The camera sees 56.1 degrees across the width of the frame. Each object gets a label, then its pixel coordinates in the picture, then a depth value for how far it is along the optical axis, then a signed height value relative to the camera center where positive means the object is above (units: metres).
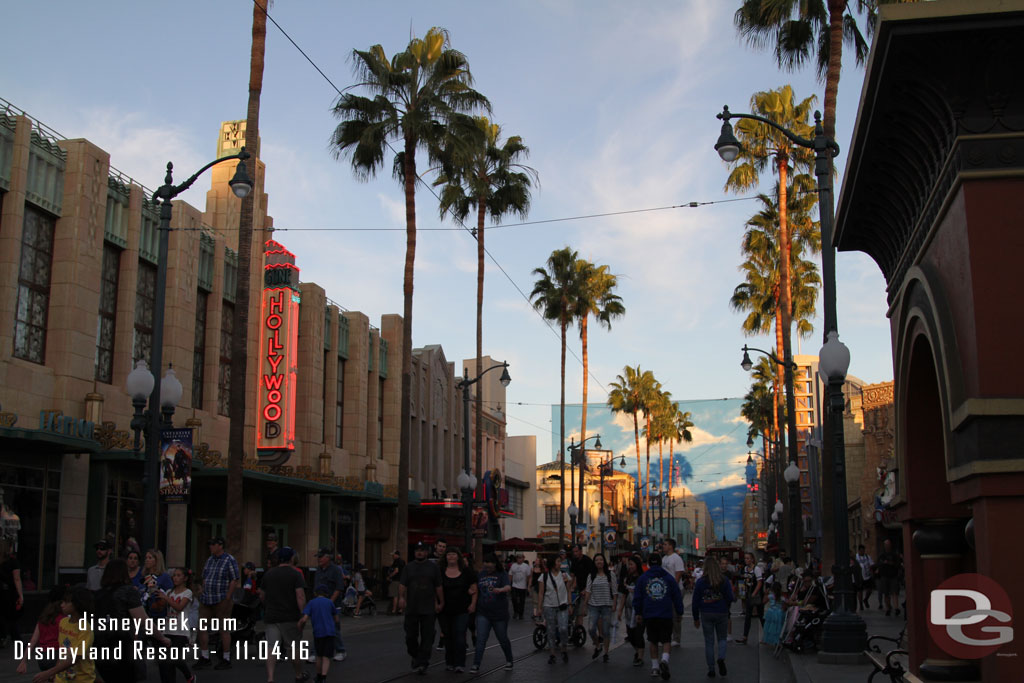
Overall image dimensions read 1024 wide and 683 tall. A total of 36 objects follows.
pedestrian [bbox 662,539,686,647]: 18.80 -1.26
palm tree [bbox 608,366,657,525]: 83.25 +9.92
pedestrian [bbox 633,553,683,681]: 14.09 -1.44
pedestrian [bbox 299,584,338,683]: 12.31 -1.55
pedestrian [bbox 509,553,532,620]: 26.31 -1.89
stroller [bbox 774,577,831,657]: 16.50 -2.04
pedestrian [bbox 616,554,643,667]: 15.91 -1.86
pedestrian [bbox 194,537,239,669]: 14.85 -1.22
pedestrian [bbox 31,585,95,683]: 7.74 -1.13
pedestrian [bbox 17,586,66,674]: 8.25 -1.08
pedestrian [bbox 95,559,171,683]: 8.47 -1.01
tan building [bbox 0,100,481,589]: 20.73 +3.71
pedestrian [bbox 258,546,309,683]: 11.91 -1.21
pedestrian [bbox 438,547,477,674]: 14.34 -1.47
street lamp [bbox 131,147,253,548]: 15.66 +1.91
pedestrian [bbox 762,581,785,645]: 18.00 -2.02
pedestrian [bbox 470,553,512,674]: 14.95 -1.53
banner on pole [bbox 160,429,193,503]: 17.89 +0.61
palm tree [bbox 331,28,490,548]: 29.28 +12.12
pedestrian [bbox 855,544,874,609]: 26.59 -1.82
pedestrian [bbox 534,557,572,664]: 16.55 -1.64
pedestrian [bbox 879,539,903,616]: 24.73 -1.67
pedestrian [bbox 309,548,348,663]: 15.16 -1.16
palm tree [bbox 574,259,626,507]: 55.31 +12.25
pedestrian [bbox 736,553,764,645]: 22.06 -2.13
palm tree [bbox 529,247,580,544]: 53.06 +11.98
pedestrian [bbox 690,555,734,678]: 14.49 -1.49
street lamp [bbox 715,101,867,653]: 14.19 +1.88
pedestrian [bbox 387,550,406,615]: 26.91 -1.71
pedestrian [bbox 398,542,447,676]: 13.81 -1.40
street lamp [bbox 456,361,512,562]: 32.15 +0.60
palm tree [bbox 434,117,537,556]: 38.97 +12.77
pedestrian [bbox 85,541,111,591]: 12.58 -0.88
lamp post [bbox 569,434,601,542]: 56.12 +3.04
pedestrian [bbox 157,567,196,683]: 11.32 -1.45
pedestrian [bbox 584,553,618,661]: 16.62 -1.65
